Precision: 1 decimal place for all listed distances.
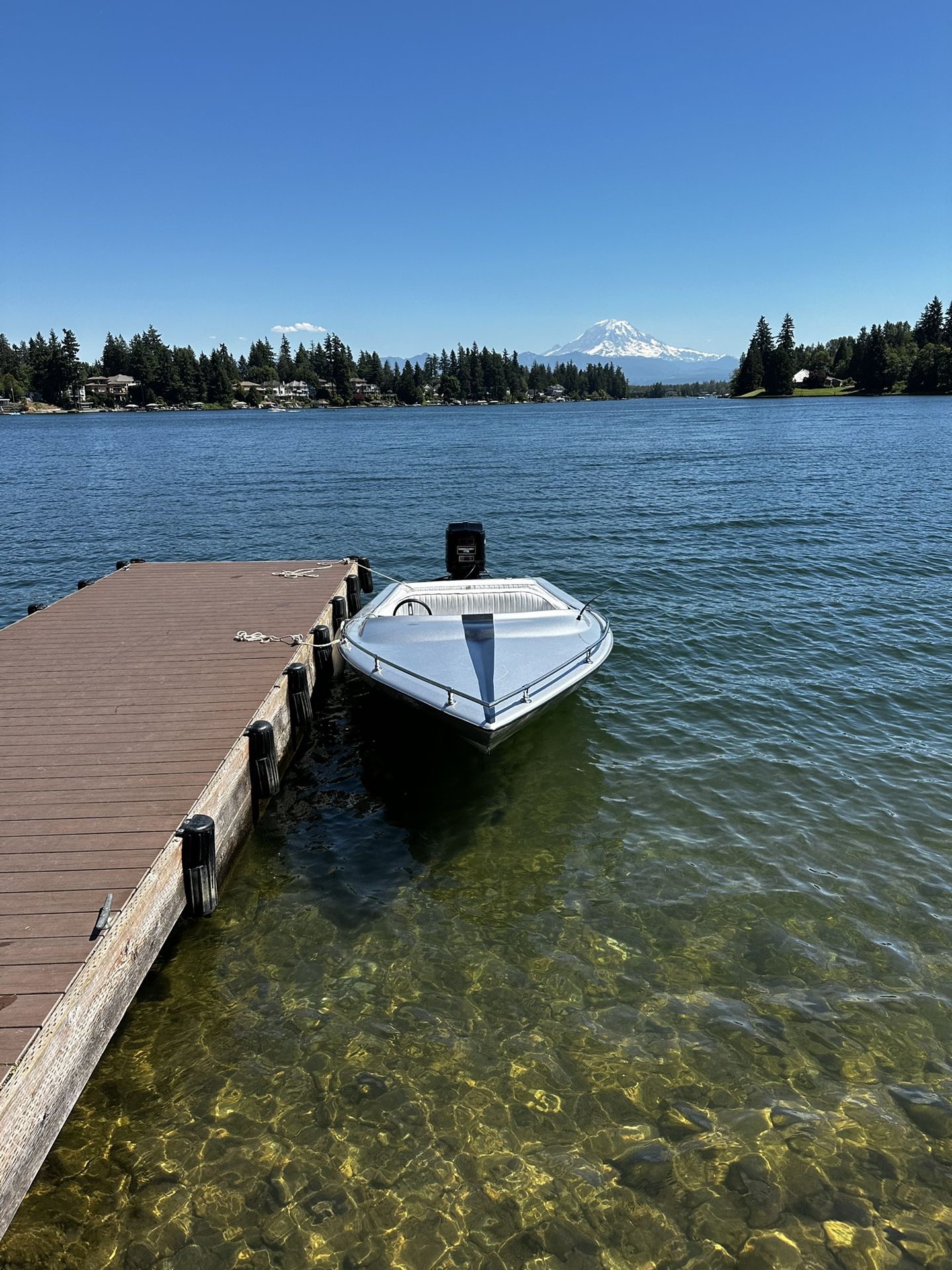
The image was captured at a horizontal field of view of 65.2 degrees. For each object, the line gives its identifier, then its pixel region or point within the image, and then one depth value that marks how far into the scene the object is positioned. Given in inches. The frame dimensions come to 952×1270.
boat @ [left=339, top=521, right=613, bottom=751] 336.2
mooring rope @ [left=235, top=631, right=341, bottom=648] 464.8
